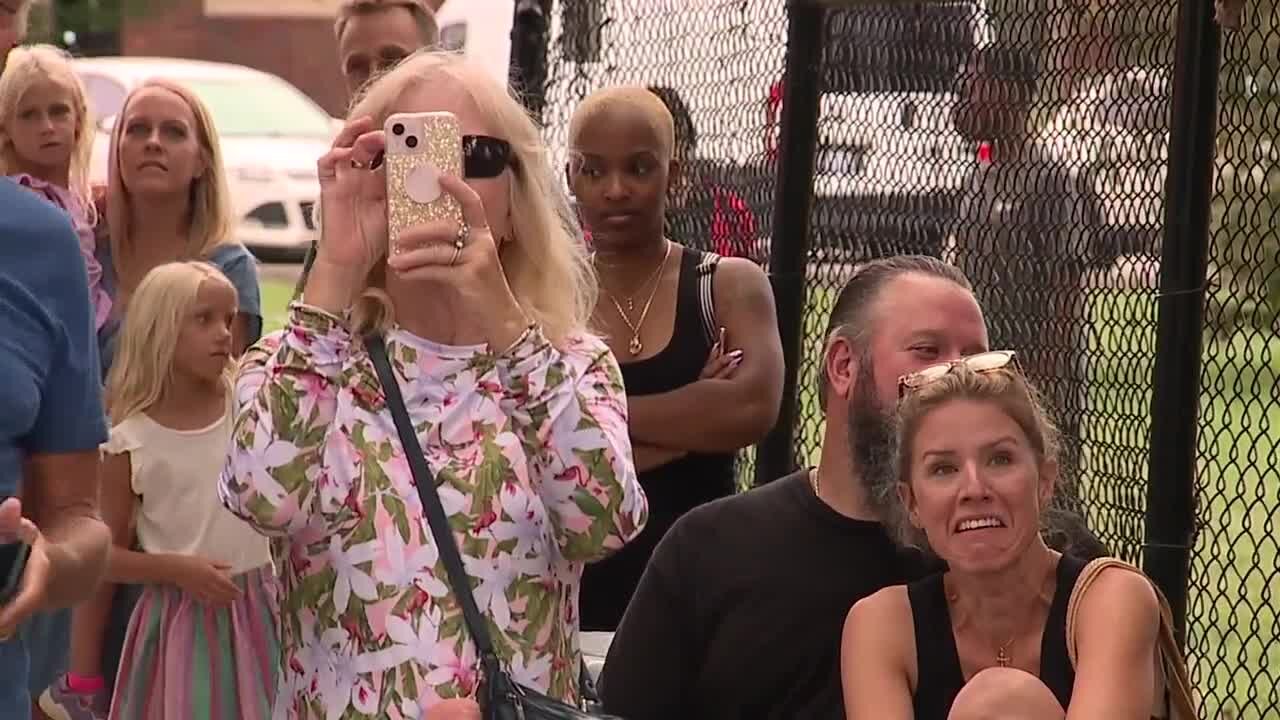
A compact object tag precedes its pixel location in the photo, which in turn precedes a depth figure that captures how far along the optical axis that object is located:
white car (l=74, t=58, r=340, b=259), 22.92
